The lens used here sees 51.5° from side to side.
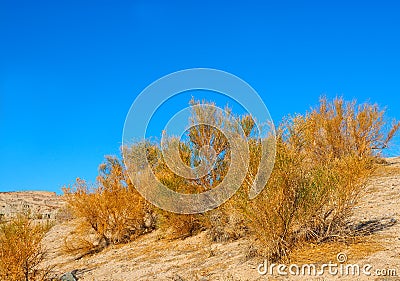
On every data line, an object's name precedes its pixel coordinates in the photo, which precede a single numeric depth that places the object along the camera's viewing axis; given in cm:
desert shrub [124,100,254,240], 1286
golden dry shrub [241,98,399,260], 785
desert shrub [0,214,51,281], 921
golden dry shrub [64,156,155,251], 1451
